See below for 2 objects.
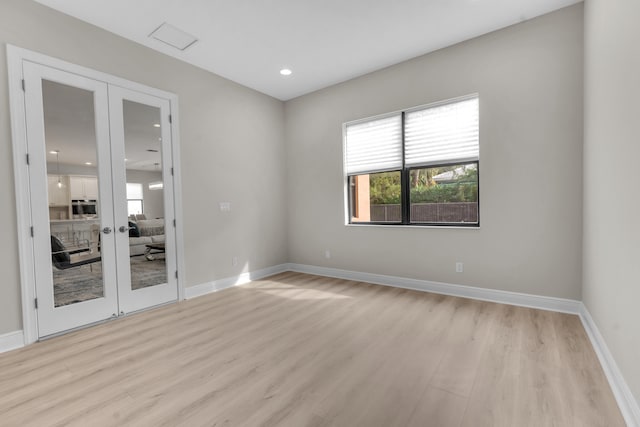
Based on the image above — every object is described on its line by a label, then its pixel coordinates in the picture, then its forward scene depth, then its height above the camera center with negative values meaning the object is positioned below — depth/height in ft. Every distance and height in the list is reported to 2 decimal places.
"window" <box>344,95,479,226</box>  12.23 +1.71
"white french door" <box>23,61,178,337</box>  9.18 +0.32
